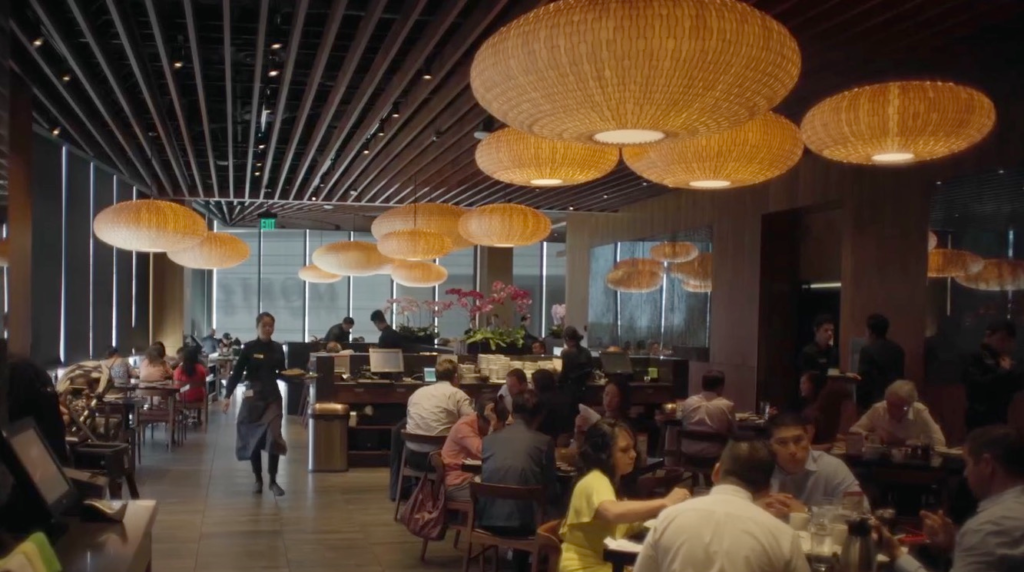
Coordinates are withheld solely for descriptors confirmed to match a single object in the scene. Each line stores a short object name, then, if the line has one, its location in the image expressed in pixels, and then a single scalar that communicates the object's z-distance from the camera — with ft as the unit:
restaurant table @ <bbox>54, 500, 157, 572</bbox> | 8.90
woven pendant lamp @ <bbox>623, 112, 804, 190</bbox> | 18.83
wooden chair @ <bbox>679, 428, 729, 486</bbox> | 24.47
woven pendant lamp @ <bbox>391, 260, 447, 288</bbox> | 59.97
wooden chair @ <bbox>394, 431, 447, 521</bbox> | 24.00
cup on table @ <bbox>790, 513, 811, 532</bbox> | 12.82
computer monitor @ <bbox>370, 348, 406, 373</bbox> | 35.27
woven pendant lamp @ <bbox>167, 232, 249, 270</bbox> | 46.75
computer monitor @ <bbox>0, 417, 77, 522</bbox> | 8.68
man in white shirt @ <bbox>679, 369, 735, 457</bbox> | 24.82
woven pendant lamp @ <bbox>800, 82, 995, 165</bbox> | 17.70
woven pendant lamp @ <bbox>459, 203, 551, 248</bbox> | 31.68
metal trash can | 33.43
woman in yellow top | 12.96
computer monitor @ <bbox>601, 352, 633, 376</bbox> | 37.32
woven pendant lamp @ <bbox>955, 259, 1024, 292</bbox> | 25.04
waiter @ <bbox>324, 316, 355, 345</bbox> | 48.32
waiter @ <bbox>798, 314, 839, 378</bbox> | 28.71
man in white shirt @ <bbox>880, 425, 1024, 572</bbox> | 10.35
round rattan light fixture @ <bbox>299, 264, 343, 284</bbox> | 74.59
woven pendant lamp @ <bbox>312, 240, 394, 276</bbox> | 50.29
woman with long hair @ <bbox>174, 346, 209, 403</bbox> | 43.01
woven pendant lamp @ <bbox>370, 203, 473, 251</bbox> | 37.50
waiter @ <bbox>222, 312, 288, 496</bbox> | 28.96
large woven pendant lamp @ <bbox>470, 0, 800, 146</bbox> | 11.07
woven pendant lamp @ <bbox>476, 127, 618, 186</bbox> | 20.59
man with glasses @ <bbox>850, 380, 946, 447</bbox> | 21.76
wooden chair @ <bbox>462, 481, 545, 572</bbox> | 17.03
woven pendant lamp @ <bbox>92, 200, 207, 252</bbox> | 31.27
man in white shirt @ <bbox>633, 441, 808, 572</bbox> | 9.32
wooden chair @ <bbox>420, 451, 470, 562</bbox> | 20.39
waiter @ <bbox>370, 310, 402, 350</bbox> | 43.65
